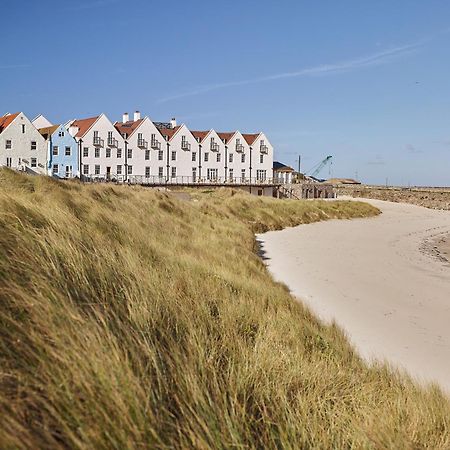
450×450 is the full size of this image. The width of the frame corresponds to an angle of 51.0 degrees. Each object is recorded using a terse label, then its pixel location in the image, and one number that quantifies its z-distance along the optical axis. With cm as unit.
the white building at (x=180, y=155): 6488
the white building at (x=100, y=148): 5797
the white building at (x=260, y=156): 7125
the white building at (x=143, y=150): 6159
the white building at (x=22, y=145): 5234
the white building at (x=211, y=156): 6725
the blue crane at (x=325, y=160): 12888
